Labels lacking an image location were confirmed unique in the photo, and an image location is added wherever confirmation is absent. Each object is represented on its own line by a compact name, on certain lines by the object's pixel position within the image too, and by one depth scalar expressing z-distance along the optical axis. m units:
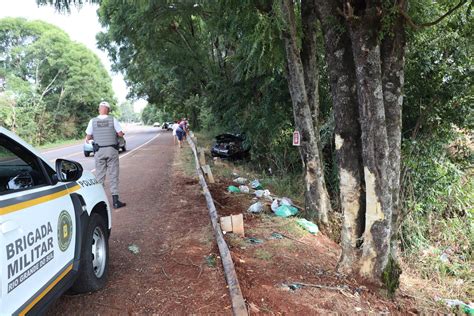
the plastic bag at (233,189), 9.22
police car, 2.23
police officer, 6.83
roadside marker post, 6.77
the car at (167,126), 65.64
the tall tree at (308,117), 6.48
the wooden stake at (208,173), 10.15
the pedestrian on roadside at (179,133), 23.98
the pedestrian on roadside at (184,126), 24.56
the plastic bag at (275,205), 7.53
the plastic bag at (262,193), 8.72
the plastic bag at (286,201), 7.80
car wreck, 17.39
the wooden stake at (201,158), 11.83
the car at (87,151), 18.47
